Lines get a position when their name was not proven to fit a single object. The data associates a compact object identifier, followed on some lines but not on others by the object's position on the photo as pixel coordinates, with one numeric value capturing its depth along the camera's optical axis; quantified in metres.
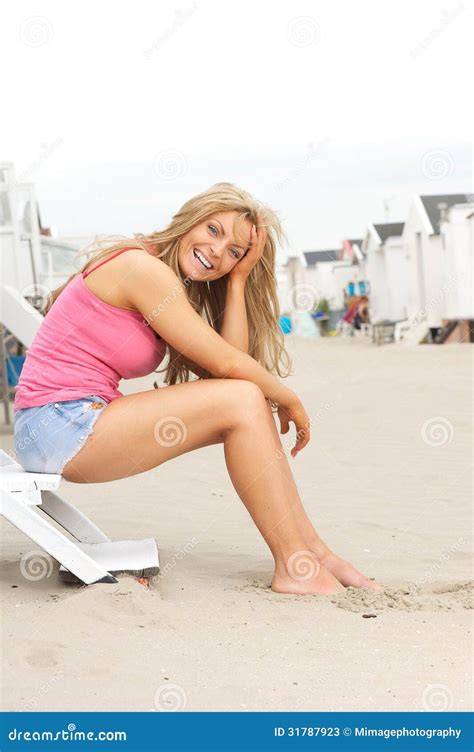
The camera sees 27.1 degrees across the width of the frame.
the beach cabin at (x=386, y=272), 25.89
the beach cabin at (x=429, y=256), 18.88
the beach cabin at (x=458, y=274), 18.02
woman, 3.28
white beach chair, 3.12
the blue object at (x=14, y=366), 10.16
